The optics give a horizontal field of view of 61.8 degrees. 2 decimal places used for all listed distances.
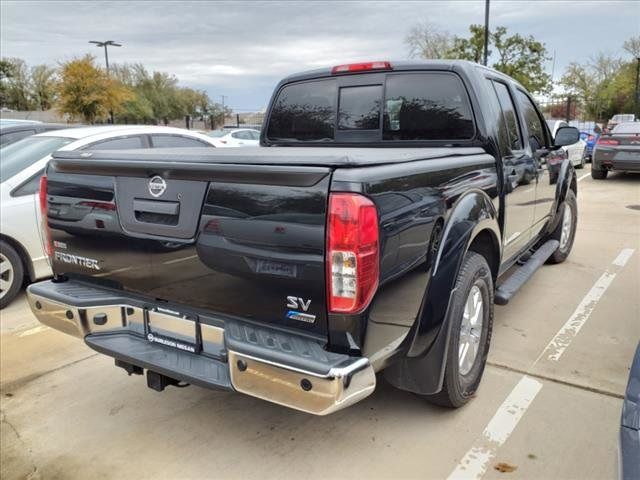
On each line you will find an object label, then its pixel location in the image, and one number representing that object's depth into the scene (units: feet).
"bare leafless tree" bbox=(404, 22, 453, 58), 108.06
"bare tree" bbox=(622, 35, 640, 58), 176.65
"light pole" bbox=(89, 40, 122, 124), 105.40
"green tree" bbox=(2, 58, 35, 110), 171.73
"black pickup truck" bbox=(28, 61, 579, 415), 6.82
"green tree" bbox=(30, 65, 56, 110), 163.84
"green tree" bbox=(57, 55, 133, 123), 103.40
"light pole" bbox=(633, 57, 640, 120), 154.81
